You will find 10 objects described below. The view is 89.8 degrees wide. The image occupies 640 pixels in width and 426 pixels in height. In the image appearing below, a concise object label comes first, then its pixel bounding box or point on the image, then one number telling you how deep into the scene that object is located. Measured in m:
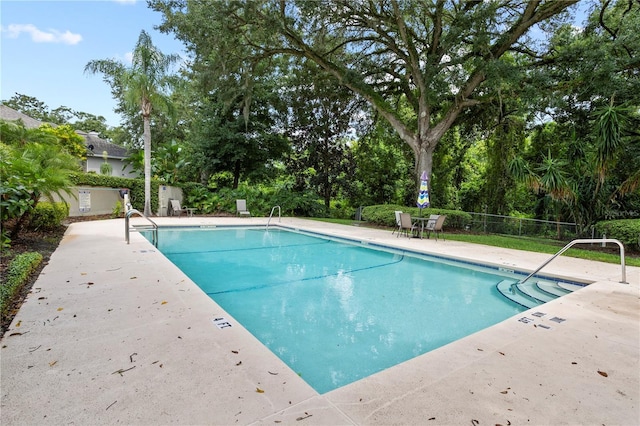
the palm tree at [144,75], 12.49
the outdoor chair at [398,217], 9.74
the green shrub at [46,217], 7.53
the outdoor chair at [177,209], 14.80
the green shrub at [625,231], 7.93
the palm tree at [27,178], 4.88
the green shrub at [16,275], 3.13
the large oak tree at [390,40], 9.84
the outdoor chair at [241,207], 15.35
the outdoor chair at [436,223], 9.13
